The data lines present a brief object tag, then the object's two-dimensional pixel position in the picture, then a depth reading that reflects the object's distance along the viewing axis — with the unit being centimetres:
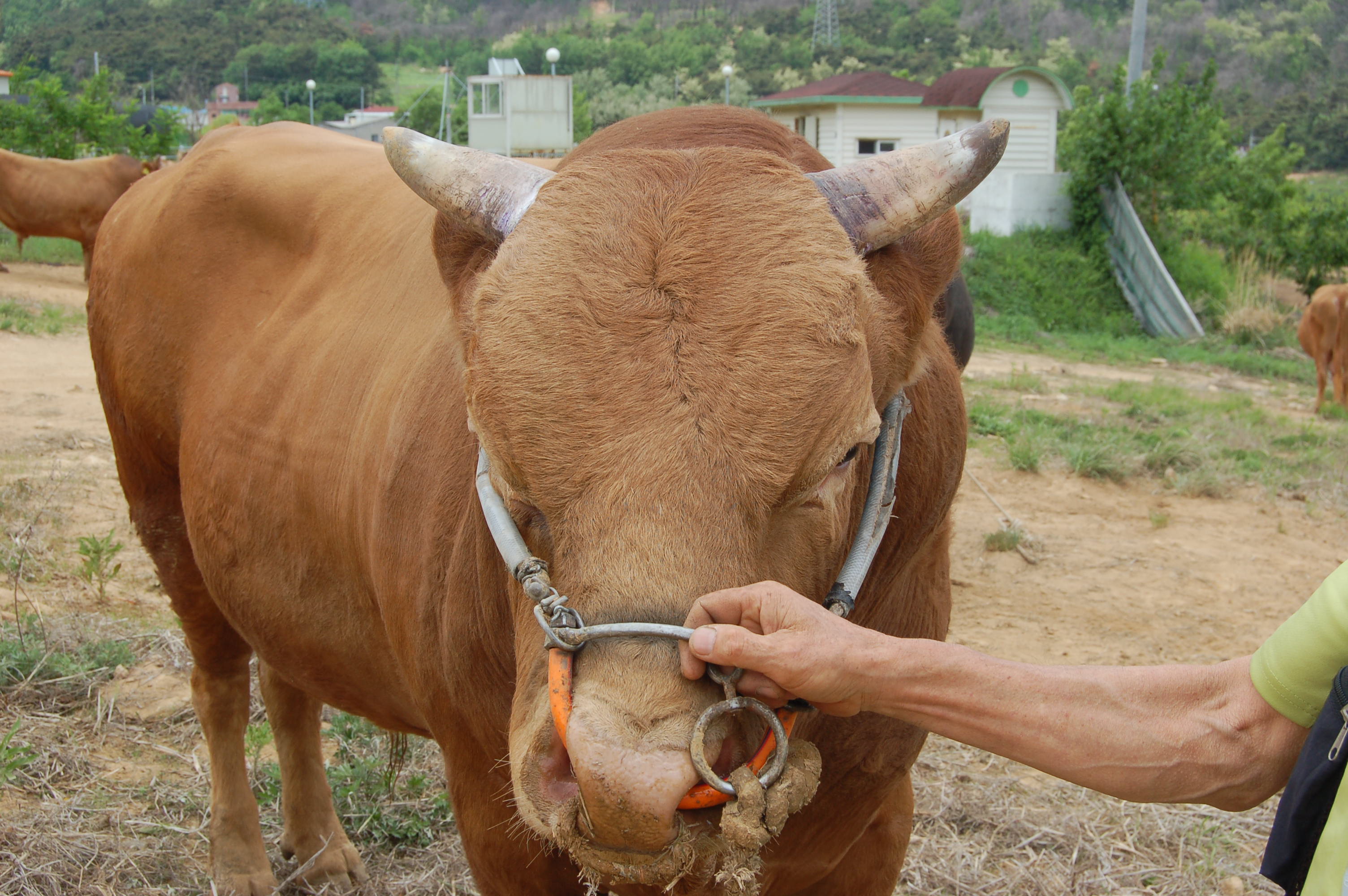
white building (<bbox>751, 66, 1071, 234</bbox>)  3247
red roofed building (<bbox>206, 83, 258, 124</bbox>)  7262
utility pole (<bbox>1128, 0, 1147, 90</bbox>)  2059
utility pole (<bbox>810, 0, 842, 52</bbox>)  8900
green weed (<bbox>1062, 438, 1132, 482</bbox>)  907
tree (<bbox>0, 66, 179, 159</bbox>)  2108
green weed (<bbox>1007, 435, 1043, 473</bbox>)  916
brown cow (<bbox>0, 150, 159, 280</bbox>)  1689
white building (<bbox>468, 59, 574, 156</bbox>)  2850
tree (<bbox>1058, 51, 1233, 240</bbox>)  2058
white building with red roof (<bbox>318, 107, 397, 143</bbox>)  5691
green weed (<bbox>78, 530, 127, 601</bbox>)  530
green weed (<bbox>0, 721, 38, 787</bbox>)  367
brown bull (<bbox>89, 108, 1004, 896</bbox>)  163
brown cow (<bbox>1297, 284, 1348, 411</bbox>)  1320
